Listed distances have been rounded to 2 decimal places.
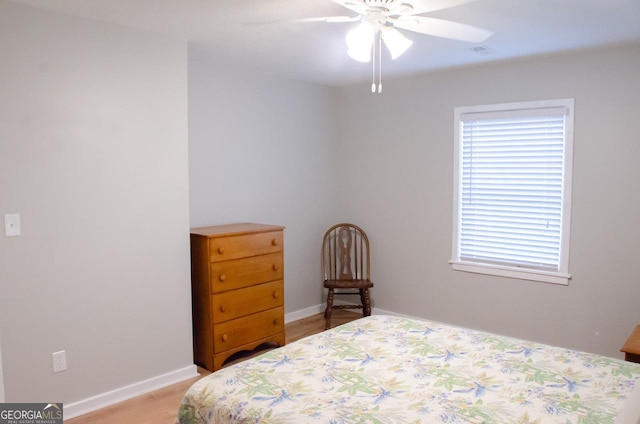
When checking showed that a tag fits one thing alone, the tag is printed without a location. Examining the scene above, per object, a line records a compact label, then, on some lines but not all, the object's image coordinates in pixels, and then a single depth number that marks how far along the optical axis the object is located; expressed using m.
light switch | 2.52
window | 3.65
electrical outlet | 2.72
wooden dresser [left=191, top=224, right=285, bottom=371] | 3.42
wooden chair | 4.75
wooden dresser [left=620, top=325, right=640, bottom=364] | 2.55
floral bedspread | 1.73
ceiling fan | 2.20
